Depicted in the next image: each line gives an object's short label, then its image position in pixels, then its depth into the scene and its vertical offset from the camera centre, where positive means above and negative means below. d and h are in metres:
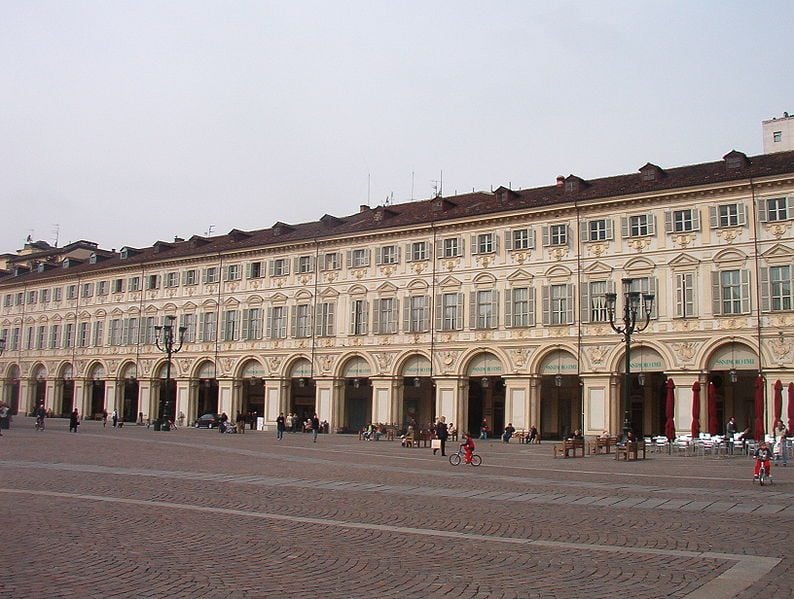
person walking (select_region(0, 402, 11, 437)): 45.16 -1.90
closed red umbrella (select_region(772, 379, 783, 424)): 38.93 -0.90
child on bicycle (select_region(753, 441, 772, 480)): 21.69 -1.84
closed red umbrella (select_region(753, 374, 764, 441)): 39.25 -1.13
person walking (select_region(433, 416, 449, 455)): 34.16 -2.00
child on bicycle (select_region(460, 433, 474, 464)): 28.27 -2.11
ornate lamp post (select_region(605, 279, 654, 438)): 33.11 +2.87
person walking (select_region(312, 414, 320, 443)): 46.28 -2.30
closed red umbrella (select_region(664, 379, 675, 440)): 40.62 -1.32
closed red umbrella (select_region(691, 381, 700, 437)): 41.78 -1.20
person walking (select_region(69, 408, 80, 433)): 48.39 -2.26
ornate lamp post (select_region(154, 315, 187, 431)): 52.60 +2.34
